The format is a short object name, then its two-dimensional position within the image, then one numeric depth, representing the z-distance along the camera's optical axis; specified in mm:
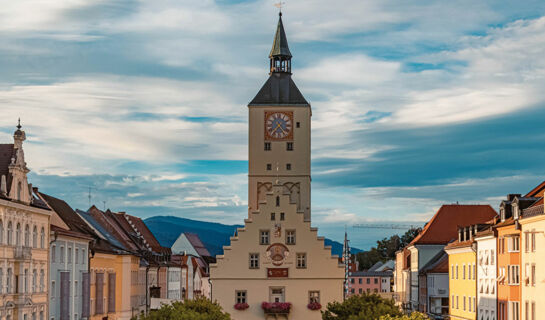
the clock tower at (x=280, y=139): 102188
